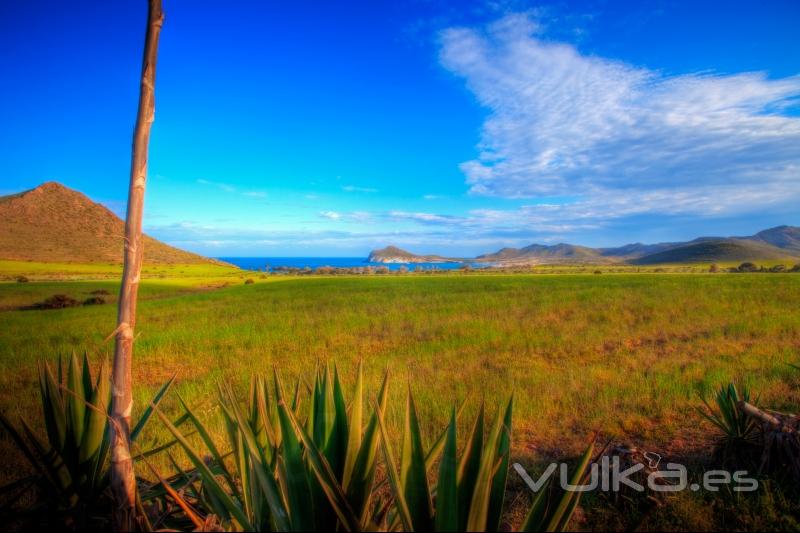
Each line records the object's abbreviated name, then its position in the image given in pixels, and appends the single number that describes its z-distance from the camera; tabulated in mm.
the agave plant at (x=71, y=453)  2203
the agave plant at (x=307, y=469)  1683
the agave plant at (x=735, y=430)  3492
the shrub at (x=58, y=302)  21119
